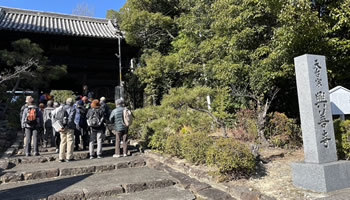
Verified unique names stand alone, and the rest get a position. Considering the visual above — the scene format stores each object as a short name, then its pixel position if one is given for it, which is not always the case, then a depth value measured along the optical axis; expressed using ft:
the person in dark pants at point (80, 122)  23.98
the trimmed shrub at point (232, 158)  14.37
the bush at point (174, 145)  20.68
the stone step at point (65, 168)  16.80
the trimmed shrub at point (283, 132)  22.78
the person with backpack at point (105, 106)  25.80
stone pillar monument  13.09
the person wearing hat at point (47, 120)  24.81
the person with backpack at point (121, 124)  22.76
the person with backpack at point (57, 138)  23.67
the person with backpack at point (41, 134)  27.02
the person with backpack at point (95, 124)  21.89
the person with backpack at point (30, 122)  21.25
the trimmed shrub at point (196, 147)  17.79
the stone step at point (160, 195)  13.56
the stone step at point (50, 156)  20.21
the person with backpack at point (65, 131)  20.48
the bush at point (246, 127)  22.11
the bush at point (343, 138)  16.57
